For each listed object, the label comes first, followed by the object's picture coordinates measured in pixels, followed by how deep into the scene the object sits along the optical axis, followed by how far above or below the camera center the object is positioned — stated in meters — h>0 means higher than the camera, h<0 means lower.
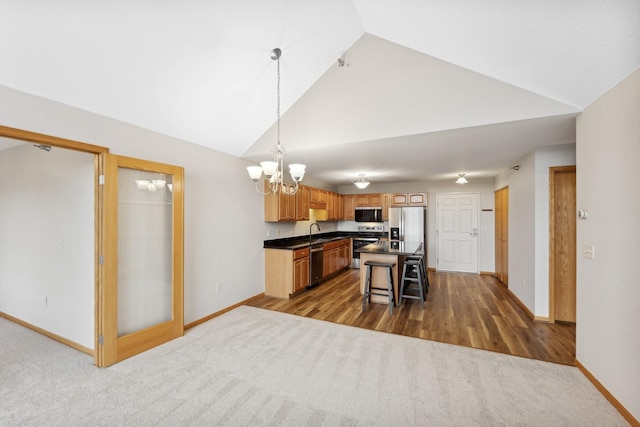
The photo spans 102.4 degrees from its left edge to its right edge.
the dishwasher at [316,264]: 5.11 -1.08
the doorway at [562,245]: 3.51 -0.47
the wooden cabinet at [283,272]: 4.51 -1.08
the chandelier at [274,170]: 2.38 +0.39
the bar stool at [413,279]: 3.97 -1.16
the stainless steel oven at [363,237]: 7.19 -0.74
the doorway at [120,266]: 2.44 -0.54
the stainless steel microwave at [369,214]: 7.11 -0.07
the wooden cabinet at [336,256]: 5.75 -1.09
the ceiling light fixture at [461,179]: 5.51 +0.69
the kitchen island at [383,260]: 4.20 -0.83
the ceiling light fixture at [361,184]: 5.38 +0.58
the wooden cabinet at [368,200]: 7.19 +0.33
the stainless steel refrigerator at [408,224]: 6.28 -0.31
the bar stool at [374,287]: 3.76 -1.12
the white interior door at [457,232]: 6.44 -0.53
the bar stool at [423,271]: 4.45 -1.11
